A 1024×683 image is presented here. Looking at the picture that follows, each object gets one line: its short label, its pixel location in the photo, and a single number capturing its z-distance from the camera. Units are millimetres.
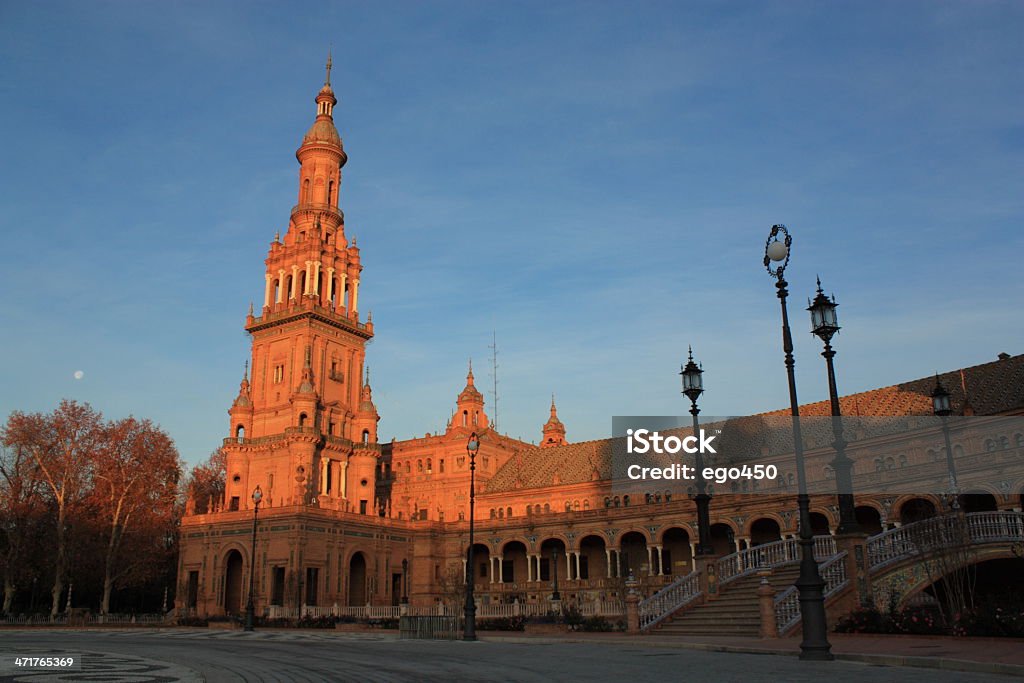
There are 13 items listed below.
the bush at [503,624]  35656
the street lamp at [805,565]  16719
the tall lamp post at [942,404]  29781
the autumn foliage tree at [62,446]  57594
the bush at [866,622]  21672
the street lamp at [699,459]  28203
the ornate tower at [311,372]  68688
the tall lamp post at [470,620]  27812
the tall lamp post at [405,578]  69750
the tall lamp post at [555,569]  59172
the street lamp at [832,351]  21484
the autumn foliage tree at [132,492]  61281
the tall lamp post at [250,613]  44000
